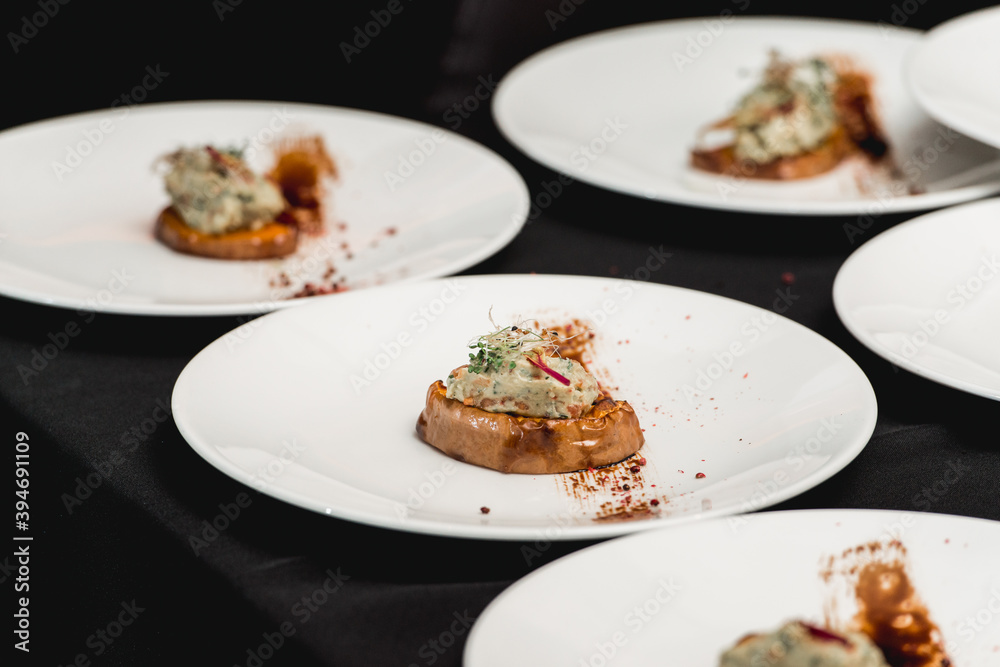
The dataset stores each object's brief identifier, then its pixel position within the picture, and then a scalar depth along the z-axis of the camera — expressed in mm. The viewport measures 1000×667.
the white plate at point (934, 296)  1951
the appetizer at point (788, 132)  3020
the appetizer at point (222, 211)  2654
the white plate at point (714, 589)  1287
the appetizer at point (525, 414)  1755
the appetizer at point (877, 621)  1186
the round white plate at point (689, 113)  2801
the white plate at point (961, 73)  2730
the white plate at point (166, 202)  2486
